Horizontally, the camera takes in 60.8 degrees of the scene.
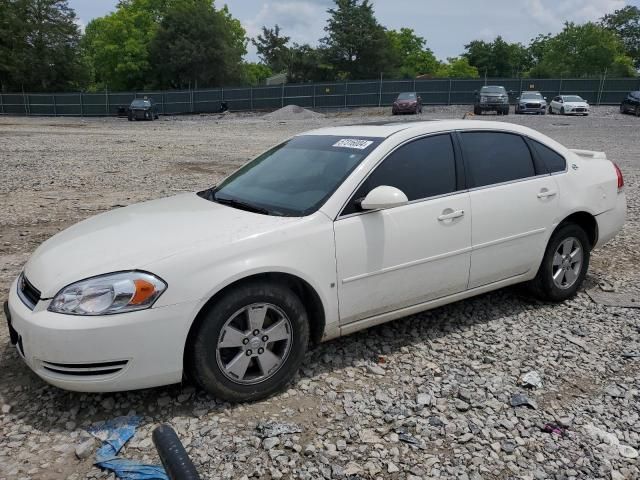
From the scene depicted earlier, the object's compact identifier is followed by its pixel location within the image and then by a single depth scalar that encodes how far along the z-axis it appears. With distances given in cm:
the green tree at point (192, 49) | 6109
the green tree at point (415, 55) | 9606
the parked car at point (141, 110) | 3934
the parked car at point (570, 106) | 3436
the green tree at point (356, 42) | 6481
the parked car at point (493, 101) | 3312
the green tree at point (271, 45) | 8662
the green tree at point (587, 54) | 7462
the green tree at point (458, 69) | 9256
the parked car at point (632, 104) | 3381
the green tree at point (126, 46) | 6538
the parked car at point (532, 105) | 3388
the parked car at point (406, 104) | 3541
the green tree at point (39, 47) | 5859
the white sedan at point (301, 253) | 282
